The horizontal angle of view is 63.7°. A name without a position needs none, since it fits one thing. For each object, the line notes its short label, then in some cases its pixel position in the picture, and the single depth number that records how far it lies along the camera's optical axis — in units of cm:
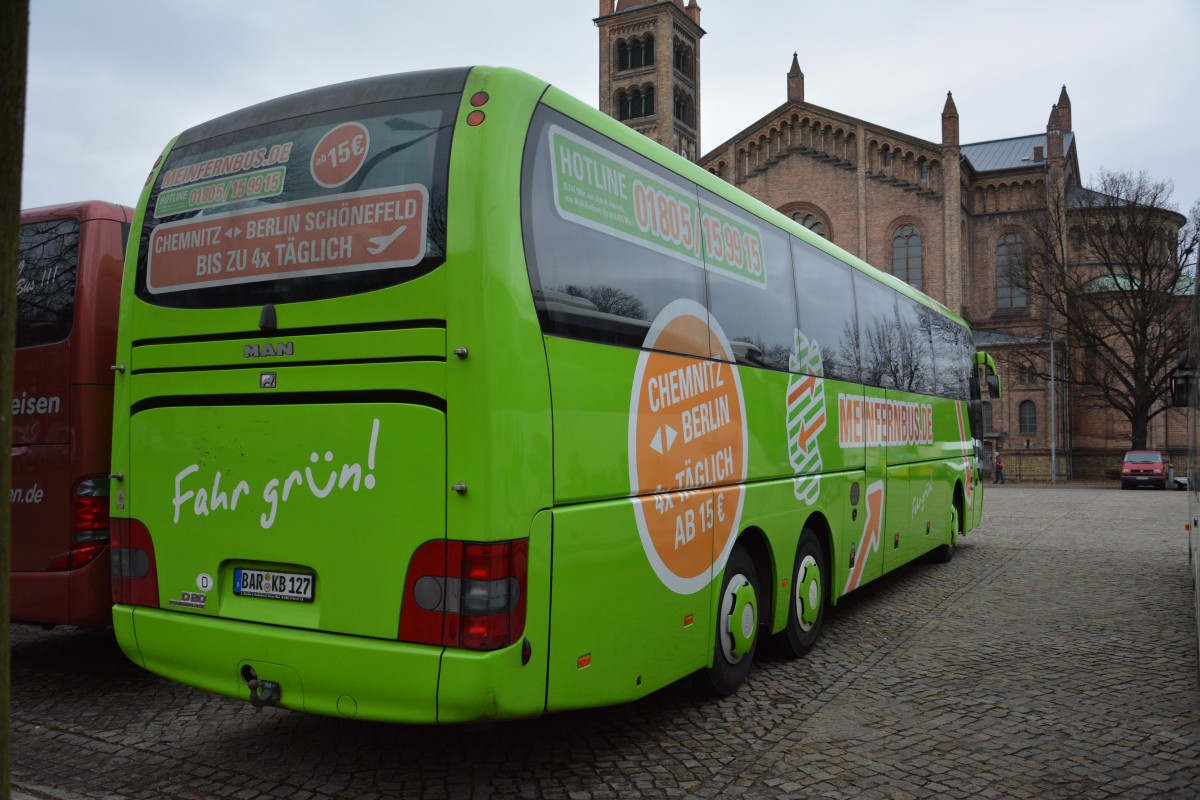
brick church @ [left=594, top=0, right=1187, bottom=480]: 4928
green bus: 386
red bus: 589
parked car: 3500
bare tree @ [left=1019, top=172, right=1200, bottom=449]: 4047
